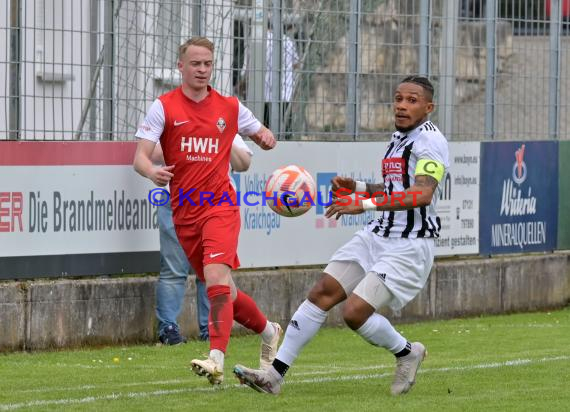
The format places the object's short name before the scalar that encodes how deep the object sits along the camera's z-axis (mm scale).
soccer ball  19484
